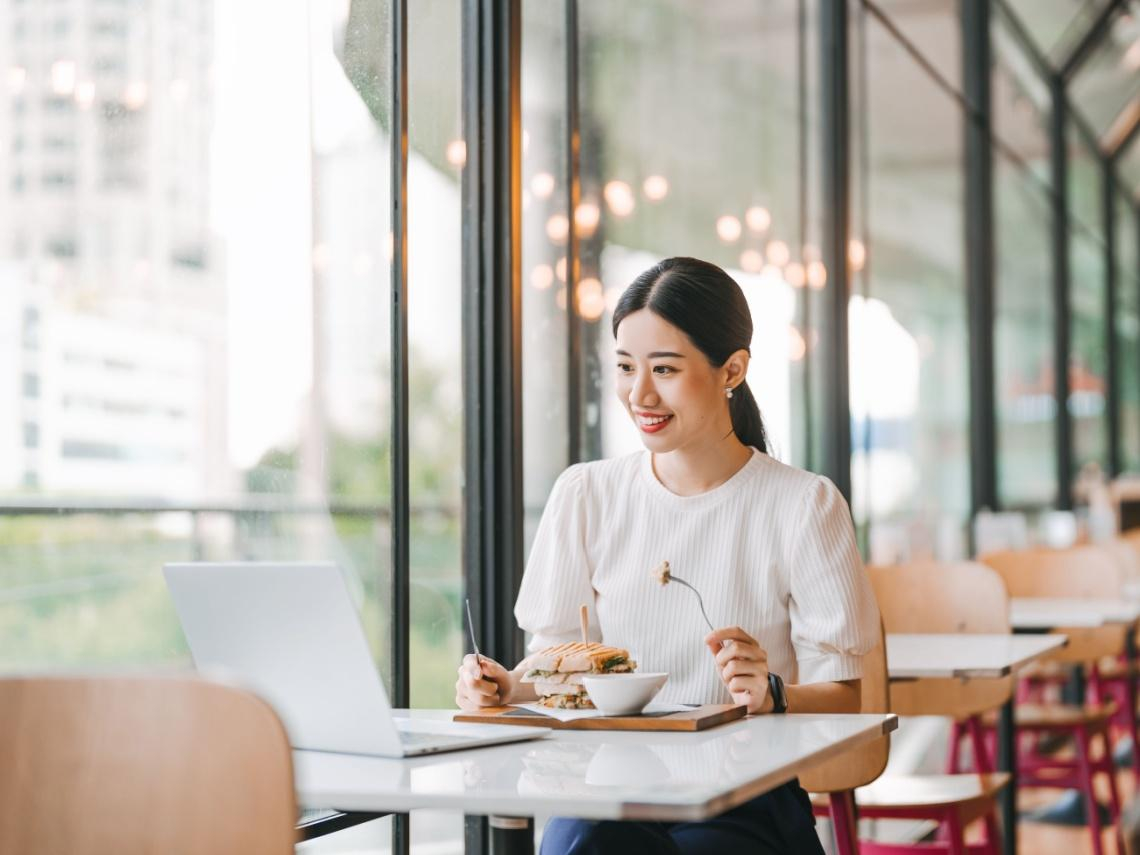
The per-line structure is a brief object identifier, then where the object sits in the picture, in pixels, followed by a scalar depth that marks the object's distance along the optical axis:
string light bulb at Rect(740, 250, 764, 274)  4.09
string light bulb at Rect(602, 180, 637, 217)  3.24
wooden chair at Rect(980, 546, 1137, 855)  4.12
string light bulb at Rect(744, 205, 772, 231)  4.16
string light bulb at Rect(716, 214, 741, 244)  3.96
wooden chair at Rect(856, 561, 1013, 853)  2.84
